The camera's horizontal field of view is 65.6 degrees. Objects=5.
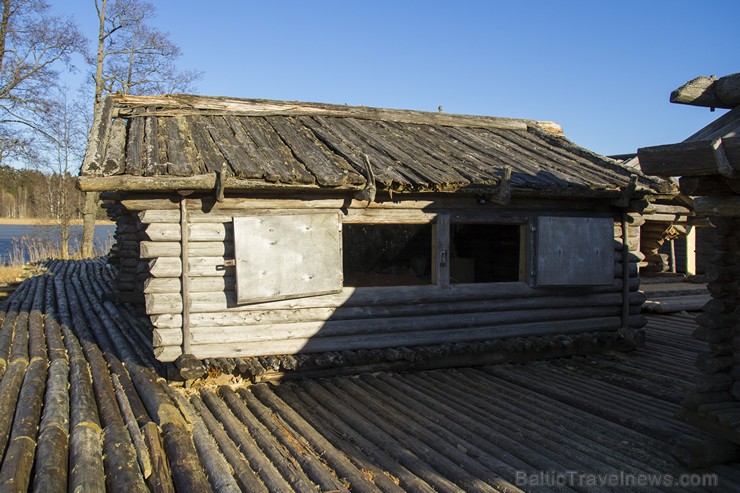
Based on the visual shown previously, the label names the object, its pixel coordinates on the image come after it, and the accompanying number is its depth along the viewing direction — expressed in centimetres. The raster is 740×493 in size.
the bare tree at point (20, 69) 2147
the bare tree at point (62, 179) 2302
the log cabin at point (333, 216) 639
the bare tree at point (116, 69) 2327
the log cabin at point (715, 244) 457
